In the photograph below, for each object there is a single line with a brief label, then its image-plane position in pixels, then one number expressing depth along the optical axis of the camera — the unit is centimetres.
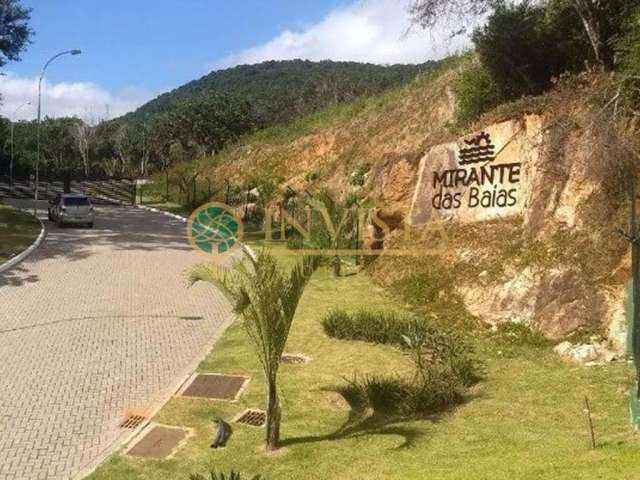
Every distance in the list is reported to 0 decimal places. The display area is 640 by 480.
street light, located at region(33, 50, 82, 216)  2792
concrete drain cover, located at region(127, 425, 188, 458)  858
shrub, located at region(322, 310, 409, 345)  1303
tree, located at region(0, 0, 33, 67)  3128
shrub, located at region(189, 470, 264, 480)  632
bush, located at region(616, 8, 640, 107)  1379
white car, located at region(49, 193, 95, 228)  2980
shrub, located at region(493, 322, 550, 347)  1213
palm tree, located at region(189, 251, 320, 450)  841
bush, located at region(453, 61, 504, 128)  2073
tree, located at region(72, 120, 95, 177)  7419
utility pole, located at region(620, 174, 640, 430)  810
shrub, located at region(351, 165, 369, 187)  2983
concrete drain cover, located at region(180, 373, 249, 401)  1062
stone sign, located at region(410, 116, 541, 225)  1538
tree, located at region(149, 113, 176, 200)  7188
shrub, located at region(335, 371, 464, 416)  958
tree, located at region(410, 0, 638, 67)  1681
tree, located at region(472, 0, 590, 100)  1881
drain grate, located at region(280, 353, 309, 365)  1220
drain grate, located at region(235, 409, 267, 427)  954
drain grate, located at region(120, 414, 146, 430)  948
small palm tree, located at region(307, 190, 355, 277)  2002
